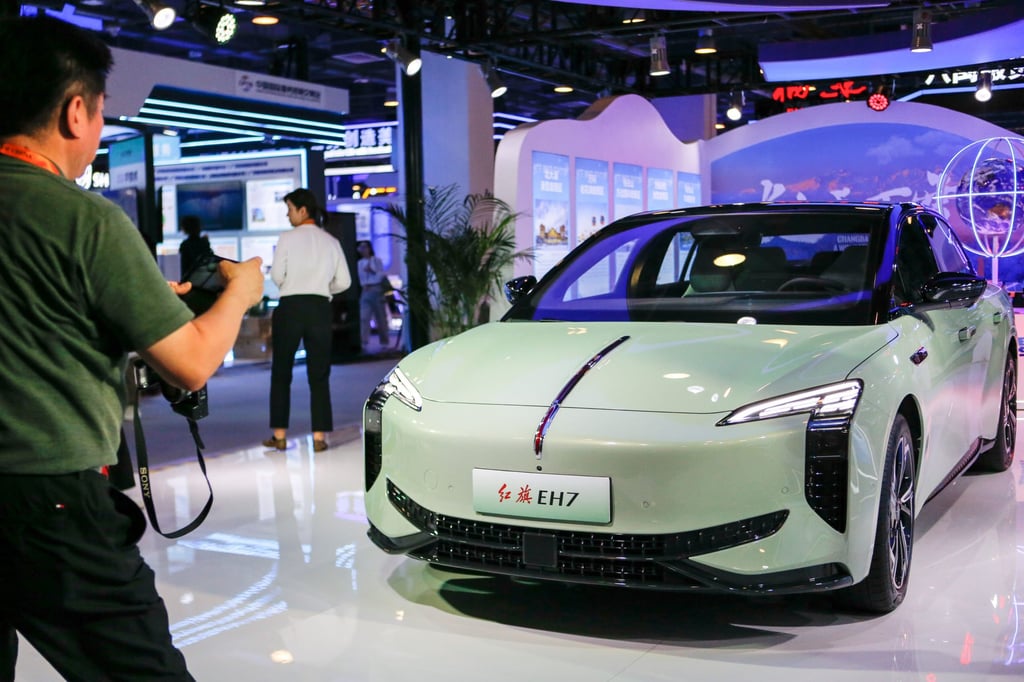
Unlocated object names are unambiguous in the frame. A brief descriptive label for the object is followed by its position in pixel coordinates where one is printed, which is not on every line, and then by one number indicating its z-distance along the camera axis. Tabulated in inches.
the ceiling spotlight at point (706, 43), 668.7
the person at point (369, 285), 613.6
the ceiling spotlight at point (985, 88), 644.7
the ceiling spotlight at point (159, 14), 330.3
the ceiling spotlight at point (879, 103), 576.7
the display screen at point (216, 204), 601.6
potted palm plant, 378.6
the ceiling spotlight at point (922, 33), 444.1
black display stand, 552.1
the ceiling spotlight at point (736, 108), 720.3
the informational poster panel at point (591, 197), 488.4
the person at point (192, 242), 470.6
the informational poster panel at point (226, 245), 610.2
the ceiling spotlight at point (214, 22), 396.8
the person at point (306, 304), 270.8
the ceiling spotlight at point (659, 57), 517.7
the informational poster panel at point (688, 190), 608.4
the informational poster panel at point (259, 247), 604.8
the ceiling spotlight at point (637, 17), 520.4
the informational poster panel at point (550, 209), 442.6
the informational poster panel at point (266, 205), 590.9
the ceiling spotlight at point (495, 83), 500.1
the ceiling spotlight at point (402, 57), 446.3
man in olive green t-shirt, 64.5
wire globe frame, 501.4
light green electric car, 123.9
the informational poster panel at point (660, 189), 573.9
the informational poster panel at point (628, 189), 531.8
